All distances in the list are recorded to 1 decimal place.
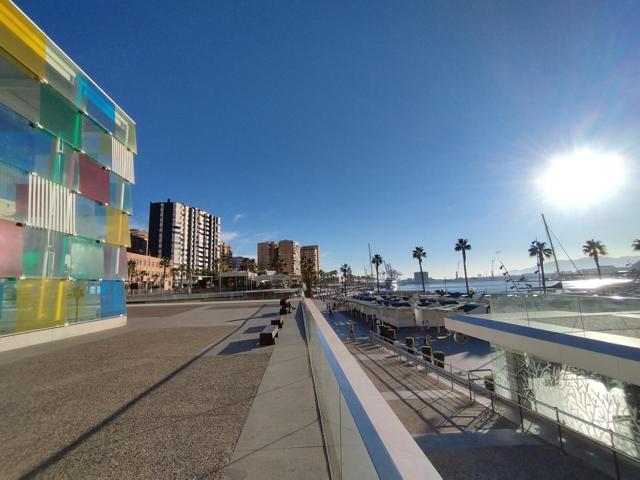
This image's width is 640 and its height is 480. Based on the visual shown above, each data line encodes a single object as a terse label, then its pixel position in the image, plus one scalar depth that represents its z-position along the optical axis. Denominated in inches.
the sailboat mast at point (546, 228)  2028.7
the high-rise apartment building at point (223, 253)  7465.6
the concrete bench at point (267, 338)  475.5
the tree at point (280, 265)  4058.8
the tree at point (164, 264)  4083.9
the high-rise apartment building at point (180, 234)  5570.9
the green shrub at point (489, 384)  579.0
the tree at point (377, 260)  4006.2
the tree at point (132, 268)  3392.5
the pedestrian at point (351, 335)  1083.9
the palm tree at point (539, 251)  3017.0
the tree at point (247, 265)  4247.3
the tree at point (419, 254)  3693.4
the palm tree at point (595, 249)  2672.2
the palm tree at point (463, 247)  3164.4
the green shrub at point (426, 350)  818.3
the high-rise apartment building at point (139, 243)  5561.0
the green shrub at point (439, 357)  762.3
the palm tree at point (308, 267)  2781.3
